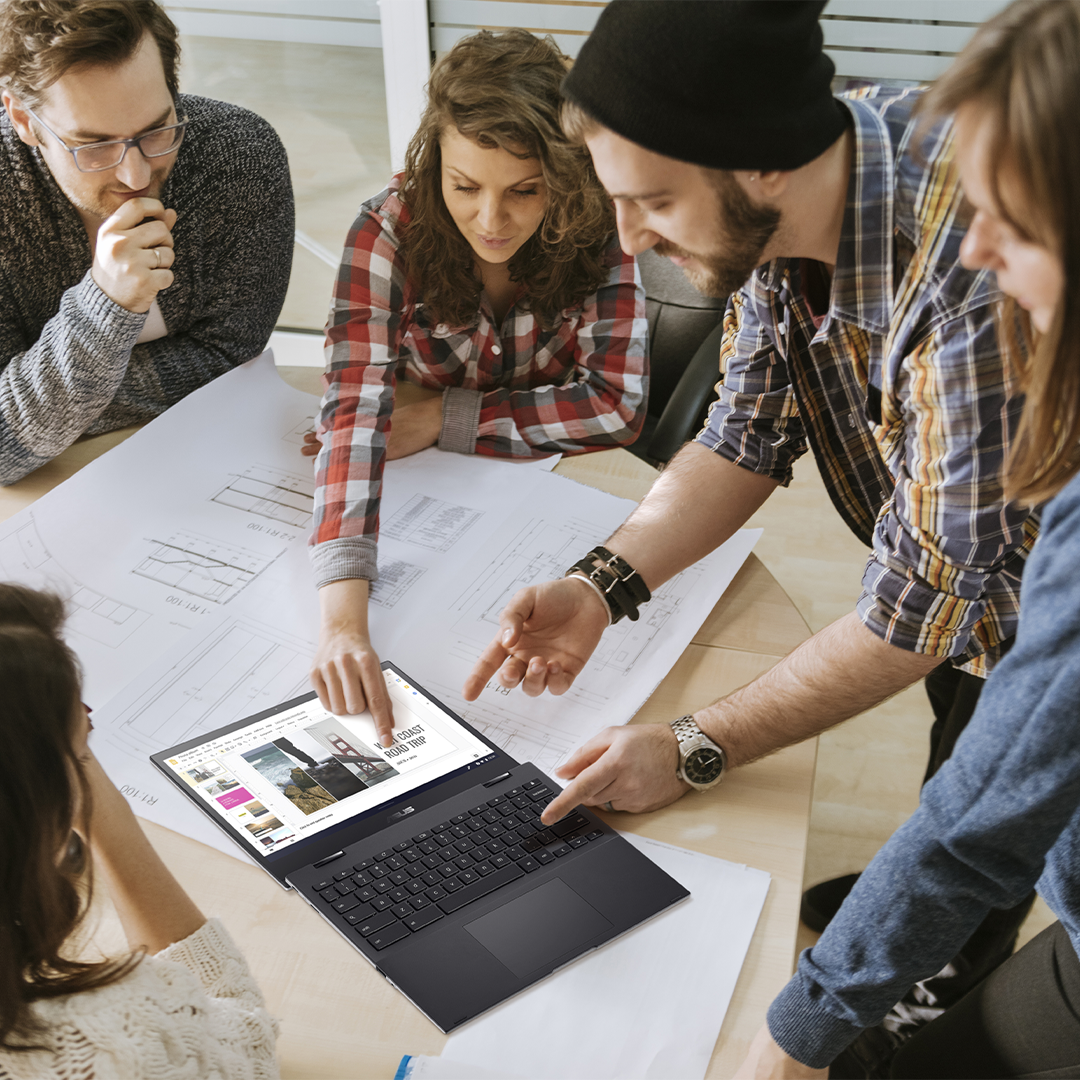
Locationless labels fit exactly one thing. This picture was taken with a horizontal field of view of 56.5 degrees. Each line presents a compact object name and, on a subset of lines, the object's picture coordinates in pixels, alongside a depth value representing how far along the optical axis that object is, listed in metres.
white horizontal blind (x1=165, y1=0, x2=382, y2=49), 3.04
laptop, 0.87
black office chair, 1.75
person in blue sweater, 0.56
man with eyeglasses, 1.42
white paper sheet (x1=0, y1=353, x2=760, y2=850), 1.11
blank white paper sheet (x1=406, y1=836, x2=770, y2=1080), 0.79
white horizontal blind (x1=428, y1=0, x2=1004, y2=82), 2.67
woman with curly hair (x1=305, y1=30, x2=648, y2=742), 1.32
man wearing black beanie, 0.87
